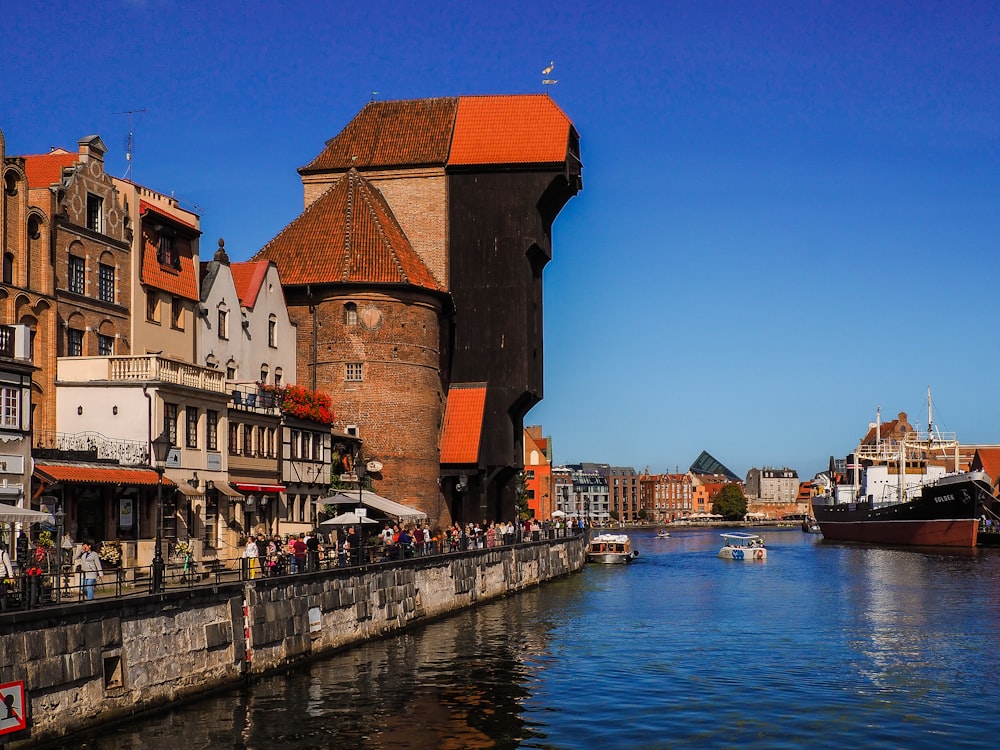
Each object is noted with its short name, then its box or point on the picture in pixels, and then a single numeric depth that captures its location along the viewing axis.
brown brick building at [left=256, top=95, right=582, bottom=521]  61.97
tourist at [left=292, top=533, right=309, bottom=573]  35.25
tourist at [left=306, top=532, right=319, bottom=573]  35.53
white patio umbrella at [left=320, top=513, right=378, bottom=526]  44.34
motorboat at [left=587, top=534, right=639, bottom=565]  95.00
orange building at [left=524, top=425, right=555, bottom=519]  138.62
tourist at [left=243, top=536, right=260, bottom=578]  31.63
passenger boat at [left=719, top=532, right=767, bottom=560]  103.62
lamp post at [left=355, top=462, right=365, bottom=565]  39.82
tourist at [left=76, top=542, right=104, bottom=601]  26.54
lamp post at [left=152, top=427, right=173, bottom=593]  26.55
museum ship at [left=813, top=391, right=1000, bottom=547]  108.69
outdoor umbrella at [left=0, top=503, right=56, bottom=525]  25.48
